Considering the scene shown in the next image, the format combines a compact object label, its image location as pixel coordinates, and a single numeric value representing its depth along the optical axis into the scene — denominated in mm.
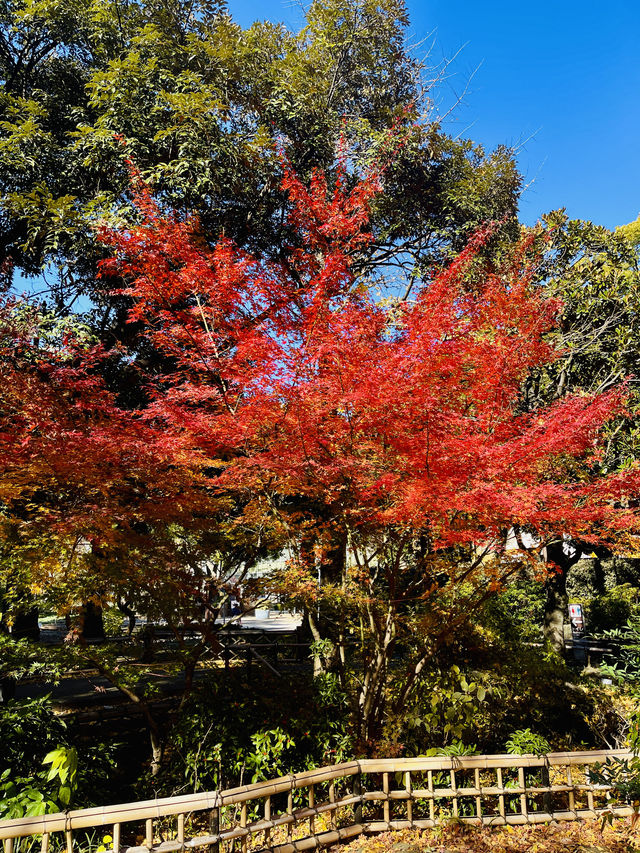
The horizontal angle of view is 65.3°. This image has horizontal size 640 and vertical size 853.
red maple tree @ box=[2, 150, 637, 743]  5555
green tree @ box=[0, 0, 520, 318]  10070
